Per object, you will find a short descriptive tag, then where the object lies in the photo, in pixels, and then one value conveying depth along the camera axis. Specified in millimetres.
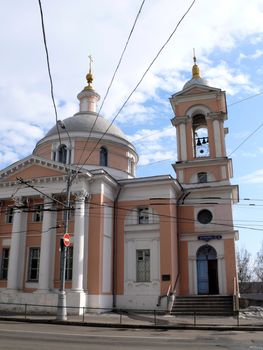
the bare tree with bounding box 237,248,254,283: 66744
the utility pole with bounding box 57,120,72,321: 18039
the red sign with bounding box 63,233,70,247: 18547
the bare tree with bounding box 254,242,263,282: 70562
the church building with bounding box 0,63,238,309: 23875
